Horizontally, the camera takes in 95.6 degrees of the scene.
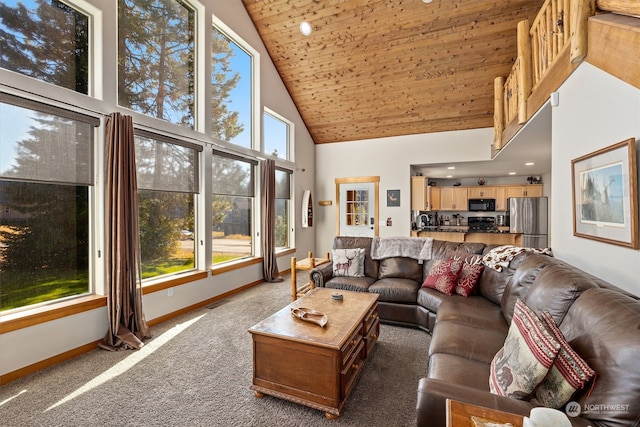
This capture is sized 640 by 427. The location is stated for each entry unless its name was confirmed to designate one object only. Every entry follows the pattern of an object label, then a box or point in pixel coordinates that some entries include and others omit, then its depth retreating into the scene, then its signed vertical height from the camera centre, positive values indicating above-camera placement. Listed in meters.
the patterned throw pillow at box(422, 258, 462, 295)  3.22 -0.72
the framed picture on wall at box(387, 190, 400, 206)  6.81 +0.37
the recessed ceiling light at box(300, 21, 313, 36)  4.46 +2.87
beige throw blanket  3.89 -0.48
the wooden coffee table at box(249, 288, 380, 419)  1.91 -1.02
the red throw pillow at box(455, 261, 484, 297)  3.13 -0.72
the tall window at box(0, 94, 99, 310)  2.43 +0.12
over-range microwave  7.93 +0.22
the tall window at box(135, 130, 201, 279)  3.47 +0.16
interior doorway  7.07 +0.18
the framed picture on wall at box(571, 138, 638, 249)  1.63 +0.12
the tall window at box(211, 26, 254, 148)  4.63 +2.12
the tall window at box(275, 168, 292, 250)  6.28 +0.14
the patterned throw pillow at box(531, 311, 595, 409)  1.17 -0.68
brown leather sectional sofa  1.08 -0.72
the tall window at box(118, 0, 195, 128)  3.35 +1.98
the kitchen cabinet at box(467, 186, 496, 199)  7.88 +0.57
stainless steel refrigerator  6.16 -0.15
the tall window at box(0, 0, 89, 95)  2.48 +1.59
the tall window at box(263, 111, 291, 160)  5.90 +1.67
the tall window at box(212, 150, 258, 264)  4.61 +0.13
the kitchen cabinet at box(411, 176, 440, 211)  6.70 +0.45
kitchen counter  6.46 -0.53
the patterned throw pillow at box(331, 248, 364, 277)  4.04 -0.70
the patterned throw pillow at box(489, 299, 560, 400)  1.24 -0.67
